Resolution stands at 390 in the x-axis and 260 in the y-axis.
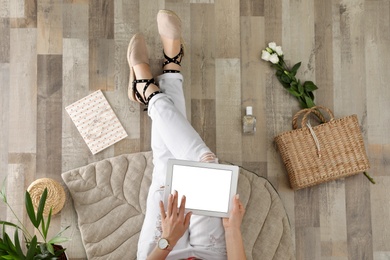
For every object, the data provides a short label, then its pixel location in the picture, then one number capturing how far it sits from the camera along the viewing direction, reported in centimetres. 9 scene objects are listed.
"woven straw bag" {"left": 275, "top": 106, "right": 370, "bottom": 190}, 218
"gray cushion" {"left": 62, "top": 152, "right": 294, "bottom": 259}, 211
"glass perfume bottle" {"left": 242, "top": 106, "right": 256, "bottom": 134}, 222
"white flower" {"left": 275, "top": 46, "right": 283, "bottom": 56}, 229
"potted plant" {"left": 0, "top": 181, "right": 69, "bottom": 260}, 170
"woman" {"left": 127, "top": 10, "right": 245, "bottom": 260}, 183
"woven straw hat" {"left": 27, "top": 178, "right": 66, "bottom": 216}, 203
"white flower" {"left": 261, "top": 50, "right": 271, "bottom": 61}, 228
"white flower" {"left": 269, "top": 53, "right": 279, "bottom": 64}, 227
